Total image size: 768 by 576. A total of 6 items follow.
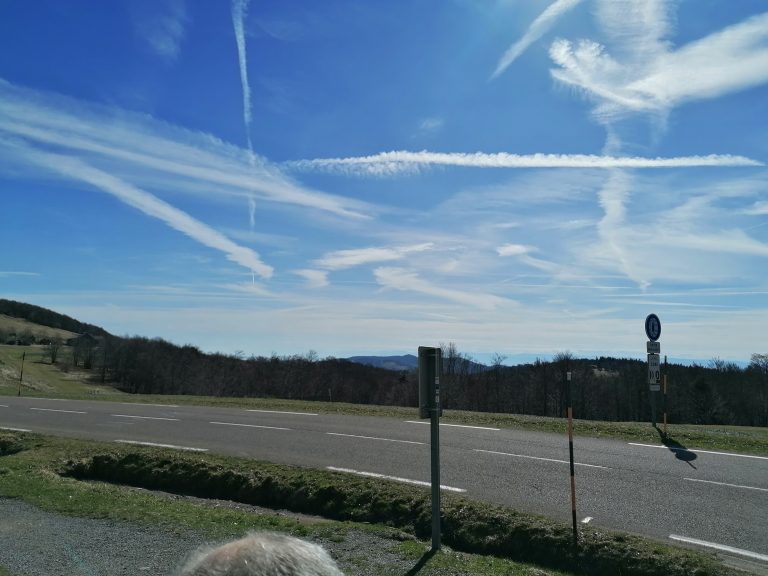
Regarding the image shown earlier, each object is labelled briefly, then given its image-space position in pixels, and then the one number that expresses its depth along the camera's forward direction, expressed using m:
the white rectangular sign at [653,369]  15.33
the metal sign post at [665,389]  14.57
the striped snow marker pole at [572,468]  6.70
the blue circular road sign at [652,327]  15.47
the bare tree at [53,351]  96.44
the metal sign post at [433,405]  6.68
